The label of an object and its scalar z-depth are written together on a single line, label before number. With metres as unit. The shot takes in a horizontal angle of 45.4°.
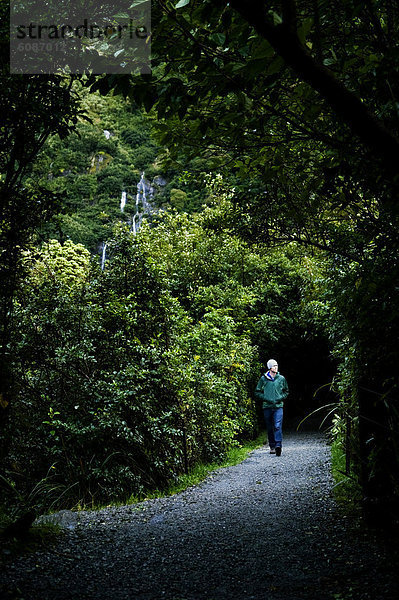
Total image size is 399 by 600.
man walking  10.45
